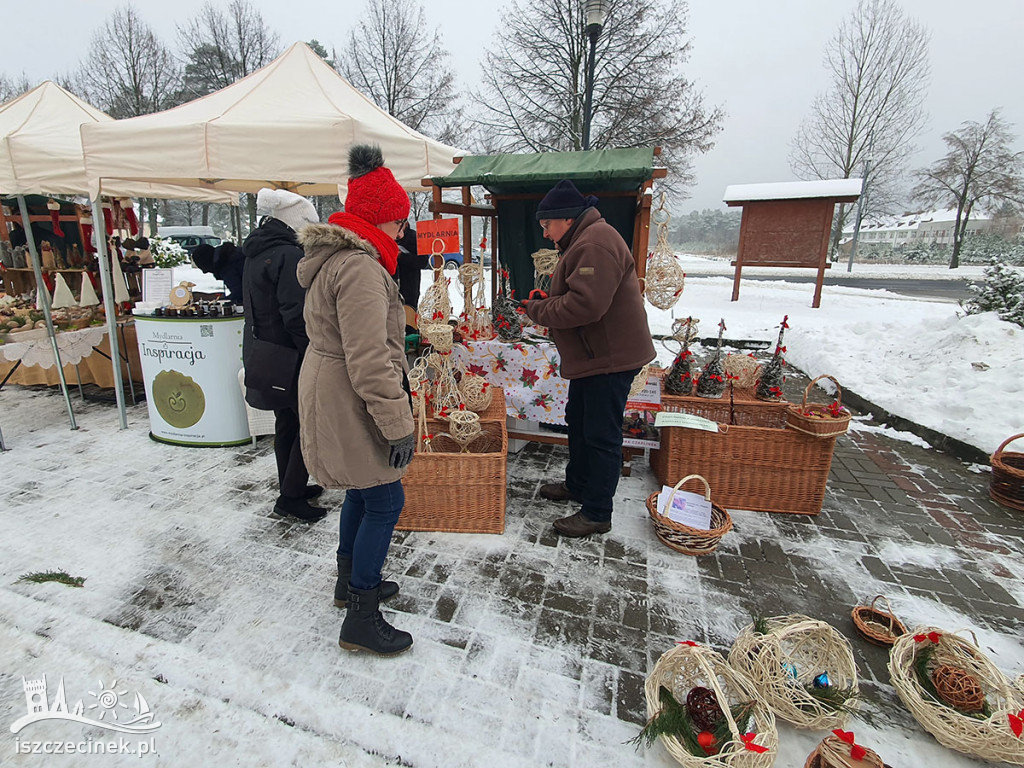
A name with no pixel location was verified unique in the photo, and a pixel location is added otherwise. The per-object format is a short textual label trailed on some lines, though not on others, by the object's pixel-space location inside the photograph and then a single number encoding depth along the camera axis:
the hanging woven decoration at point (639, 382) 3.66
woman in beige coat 1.82
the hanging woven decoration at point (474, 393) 3.52
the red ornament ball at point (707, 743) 1.64
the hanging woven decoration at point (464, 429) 3.21
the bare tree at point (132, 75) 18.31
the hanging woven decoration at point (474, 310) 4.12
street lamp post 6.75
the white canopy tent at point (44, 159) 4.50
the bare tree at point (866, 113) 19.03
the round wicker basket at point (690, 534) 2.86
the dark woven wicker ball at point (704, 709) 1.74
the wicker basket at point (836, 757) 1.50
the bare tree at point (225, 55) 18.53
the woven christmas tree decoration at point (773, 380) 3.54
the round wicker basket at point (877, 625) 2.26
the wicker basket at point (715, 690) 1.56
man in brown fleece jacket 2.71
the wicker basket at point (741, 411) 3.50
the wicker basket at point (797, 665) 1.84
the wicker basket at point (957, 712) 1.69
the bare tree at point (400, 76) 15.83
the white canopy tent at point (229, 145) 3.80
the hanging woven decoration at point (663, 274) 3.66
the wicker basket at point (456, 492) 3.03
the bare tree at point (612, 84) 12.18
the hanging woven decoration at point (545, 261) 4.07
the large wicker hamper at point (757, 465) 3.27
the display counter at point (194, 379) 4.14
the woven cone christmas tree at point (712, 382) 3.63
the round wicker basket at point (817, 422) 3.07
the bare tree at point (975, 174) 23.50
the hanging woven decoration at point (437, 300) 3.67
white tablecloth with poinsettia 3.87
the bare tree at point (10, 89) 23.09
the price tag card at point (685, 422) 3.27
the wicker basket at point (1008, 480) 3.45
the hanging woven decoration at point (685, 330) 3.79
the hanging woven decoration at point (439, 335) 3.44
